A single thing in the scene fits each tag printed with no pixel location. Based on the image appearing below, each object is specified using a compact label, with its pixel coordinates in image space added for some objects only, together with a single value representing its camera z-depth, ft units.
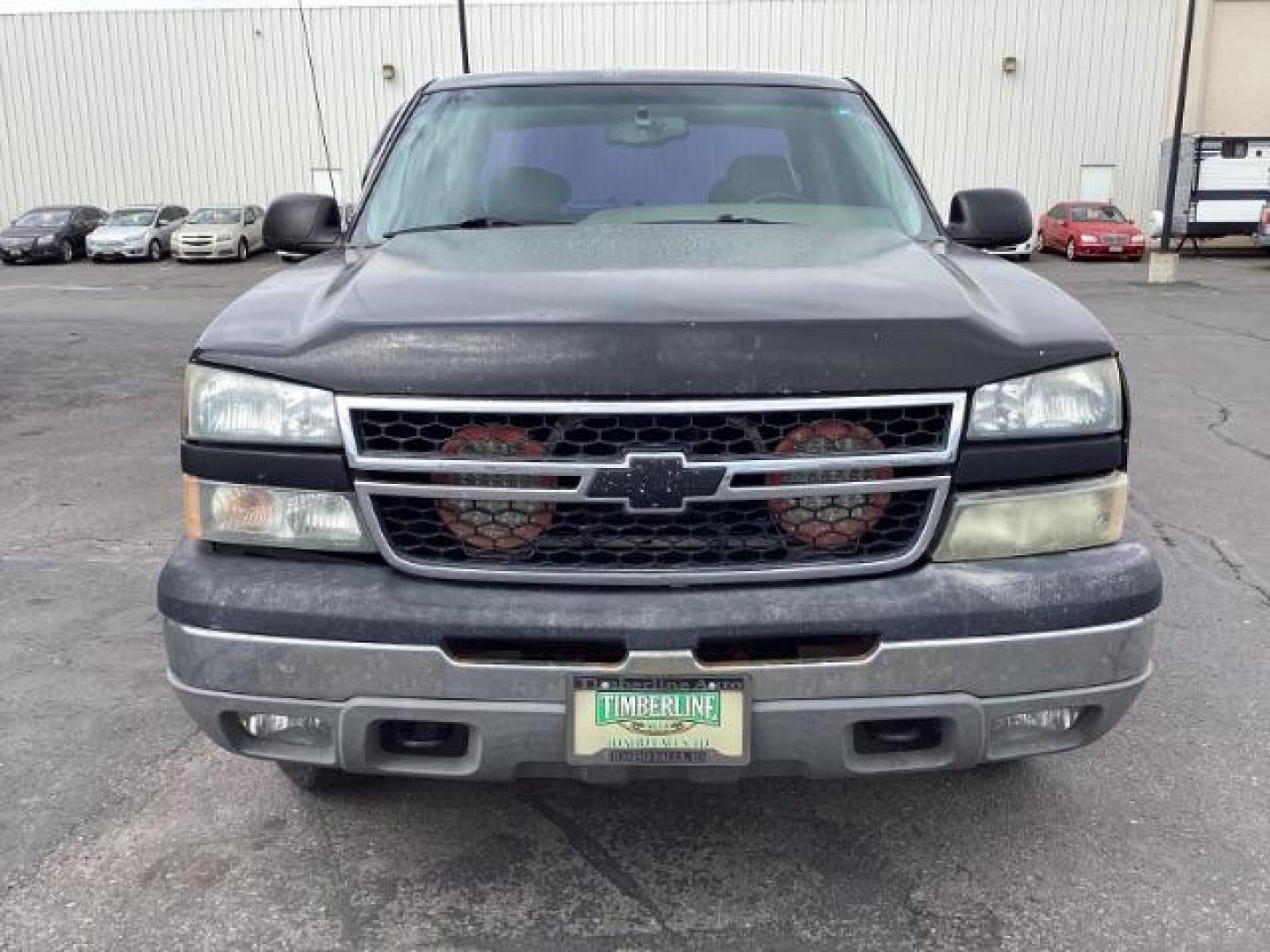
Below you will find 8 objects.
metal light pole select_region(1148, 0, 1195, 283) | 69.46
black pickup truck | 7.23
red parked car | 86.63
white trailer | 90.07
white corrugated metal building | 100.68
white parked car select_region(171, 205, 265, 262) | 90.94
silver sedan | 92.68
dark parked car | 92.63
